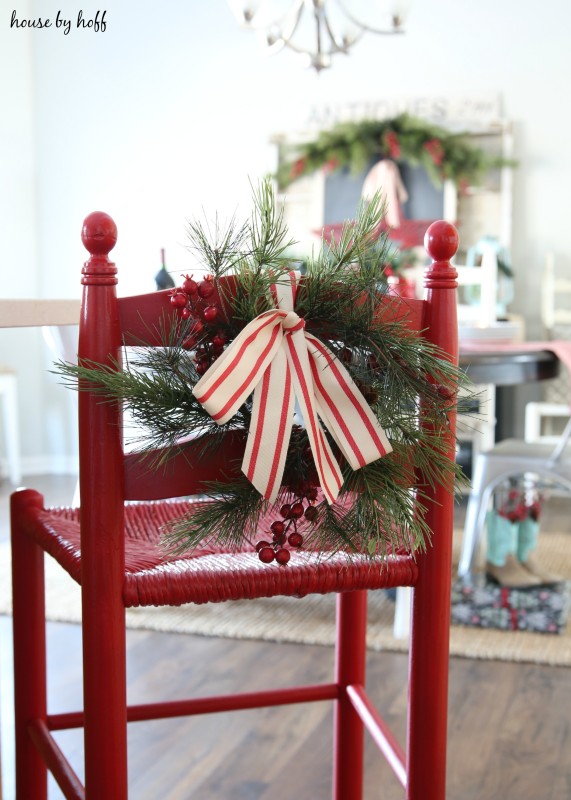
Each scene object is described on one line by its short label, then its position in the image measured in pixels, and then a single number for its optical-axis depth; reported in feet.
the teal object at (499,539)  8.19
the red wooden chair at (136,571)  2.79
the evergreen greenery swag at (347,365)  2.74
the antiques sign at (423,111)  13.84
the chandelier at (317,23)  9.16
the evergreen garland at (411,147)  13.56
